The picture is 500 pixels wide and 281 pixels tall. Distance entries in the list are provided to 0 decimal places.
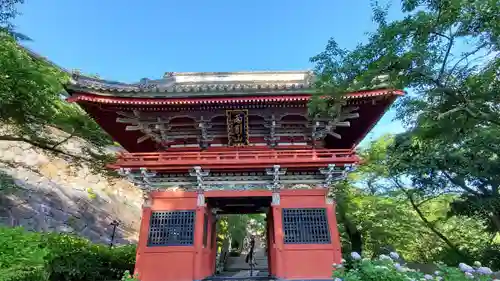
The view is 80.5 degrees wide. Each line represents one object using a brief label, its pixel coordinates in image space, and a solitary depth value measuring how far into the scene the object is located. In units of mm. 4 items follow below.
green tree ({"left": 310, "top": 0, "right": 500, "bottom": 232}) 6645
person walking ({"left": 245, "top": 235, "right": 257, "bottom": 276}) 14597
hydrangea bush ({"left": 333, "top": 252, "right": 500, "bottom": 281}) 5051
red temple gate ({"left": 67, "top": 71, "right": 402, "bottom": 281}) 9195
